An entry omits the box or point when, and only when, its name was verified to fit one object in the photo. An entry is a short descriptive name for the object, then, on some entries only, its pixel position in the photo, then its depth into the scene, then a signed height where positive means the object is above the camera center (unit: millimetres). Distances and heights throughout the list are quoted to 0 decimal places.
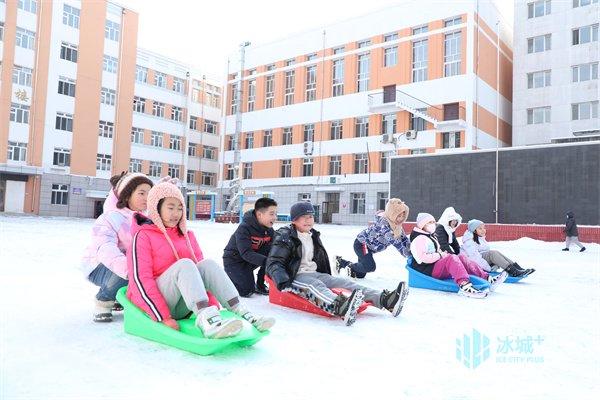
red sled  4074 -769
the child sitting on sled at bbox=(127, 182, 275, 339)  2893 -384
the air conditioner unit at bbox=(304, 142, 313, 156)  33031 +4790
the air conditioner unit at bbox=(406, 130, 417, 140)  27469 +4984
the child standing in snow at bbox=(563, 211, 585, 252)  13938 -163
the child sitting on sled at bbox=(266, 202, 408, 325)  3850 -488
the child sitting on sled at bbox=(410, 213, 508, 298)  5562 -451
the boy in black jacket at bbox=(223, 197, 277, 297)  4766 -299
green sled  2682 -728
